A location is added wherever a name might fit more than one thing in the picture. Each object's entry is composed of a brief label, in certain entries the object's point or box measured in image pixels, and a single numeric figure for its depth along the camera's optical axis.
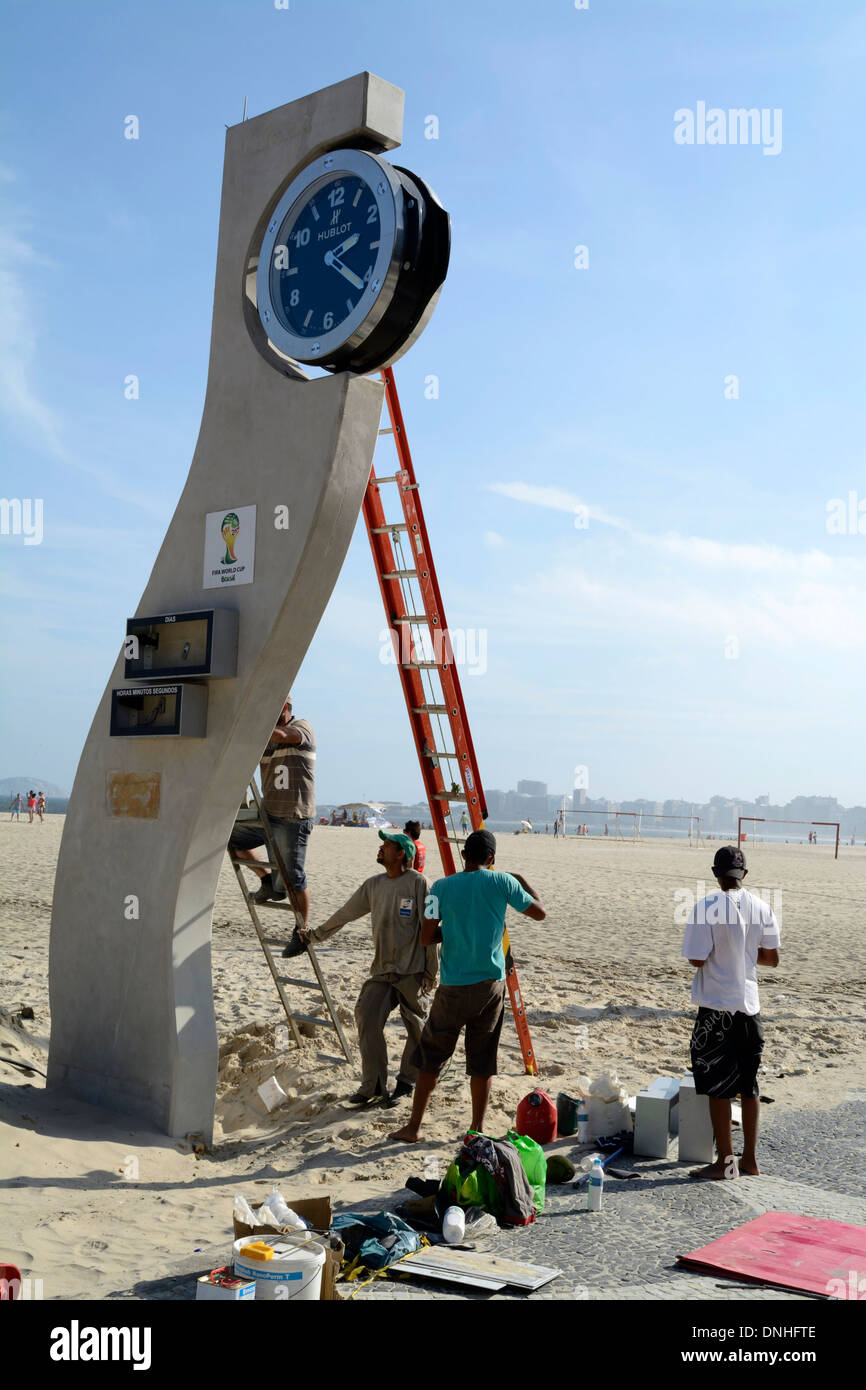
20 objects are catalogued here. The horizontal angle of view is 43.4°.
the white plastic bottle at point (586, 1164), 6.01
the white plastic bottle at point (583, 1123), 6.66
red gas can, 6.77
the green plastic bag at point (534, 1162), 5.58
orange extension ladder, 7.85
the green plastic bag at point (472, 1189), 5.17
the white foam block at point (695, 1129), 6.35
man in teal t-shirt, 6.51
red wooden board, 4.44
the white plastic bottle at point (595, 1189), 5.47
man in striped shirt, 8.18
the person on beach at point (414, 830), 9.93
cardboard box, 4.07
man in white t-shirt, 6.13
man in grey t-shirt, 7.51
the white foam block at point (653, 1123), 6.46
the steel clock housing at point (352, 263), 6.07
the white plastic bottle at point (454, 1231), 4.80
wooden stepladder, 7.93
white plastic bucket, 3.90
